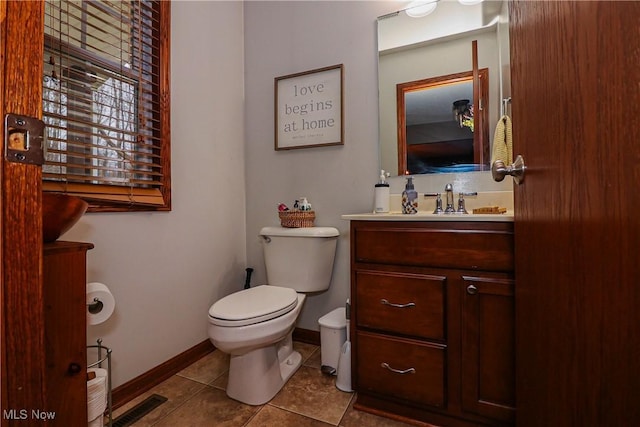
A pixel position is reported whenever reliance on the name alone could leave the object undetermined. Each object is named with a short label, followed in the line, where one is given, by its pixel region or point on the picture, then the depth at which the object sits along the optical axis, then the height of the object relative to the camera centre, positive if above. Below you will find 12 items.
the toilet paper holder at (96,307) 1.08 -0.31
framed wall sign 1.87 +0.69
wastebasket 1.57 -0.63
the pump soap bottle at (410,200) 1.51 +0.08
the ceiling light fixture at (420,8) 1.65 +1.14
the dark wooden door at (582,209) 0.40 +0.01
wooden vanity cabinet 1.08 -0.40
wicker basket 1.76 -0.01
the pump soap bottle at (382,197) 1.62 +0.11
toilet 1.26 -0.41
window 1.18 +0.52
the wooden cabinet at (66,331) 0.75 -0.29
